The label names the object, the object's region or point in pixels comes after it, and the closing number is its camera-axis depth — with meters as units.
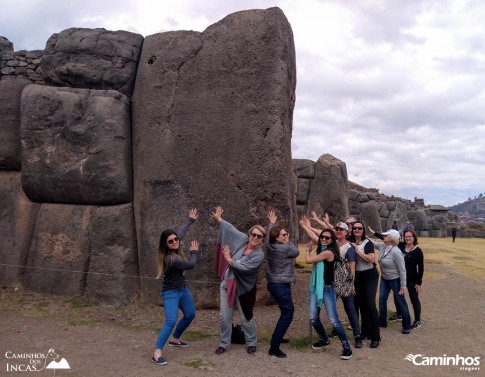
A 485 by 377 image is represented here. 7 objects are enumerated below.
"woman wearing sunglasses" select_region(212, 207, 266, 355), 5.19
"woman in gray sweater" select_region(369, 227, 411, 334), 6.01
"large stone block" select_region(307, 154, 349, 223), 17.52
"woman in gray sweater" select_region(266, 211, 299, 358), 5.10
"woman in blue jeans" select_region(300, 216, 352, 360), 5.18
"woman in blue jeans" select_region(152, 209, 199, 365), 4.93
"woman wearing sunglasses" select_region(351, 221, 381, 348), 5.61
